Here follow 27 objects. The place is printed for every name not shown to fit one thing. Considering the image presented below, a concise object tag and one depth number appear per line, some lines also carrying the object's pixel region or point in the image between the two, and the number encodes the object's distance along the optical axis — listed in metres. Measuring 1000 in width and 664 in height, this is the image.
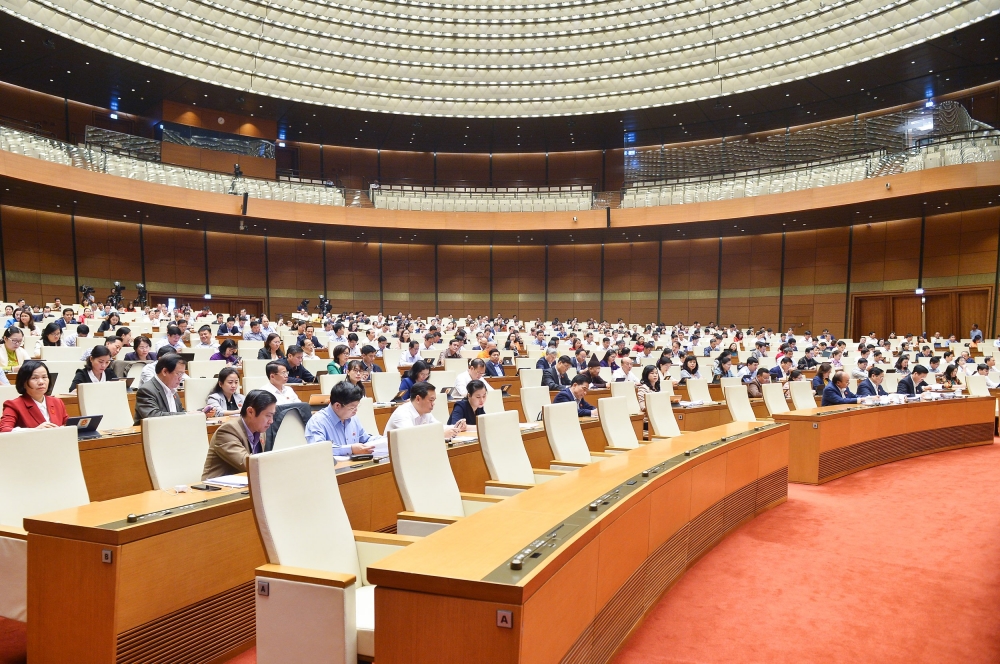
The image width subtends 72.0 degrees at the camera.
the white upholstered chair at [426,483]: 2.86
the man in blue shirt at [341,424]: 3.84
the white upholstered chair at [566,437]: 4.53
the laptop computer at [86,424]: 3.95
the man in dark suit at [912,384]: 8.80
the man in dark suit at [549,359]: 8.49
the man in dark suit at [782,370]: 9.54
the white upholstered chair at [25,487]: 2.52
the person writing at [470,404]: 4.81
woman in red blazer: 3.72
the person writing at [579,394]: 5.96
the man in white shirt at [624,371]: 8.15
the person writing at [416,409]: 4.15
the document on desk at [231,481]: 2.98
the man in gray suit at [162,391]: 4.34
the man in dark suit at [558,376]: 7.55
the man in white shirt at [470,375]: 6.34
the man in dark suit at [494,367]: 8.93
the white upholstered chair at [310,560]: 2.05
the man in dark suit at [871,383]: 8.41
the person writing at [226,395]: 4.67
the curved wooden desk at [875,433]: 6.54
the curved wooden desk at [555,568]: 1.80
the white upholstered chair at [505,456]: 3.70
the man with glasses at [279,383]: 4.80
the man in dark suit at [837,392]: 7.60
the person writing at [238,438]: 3.26
